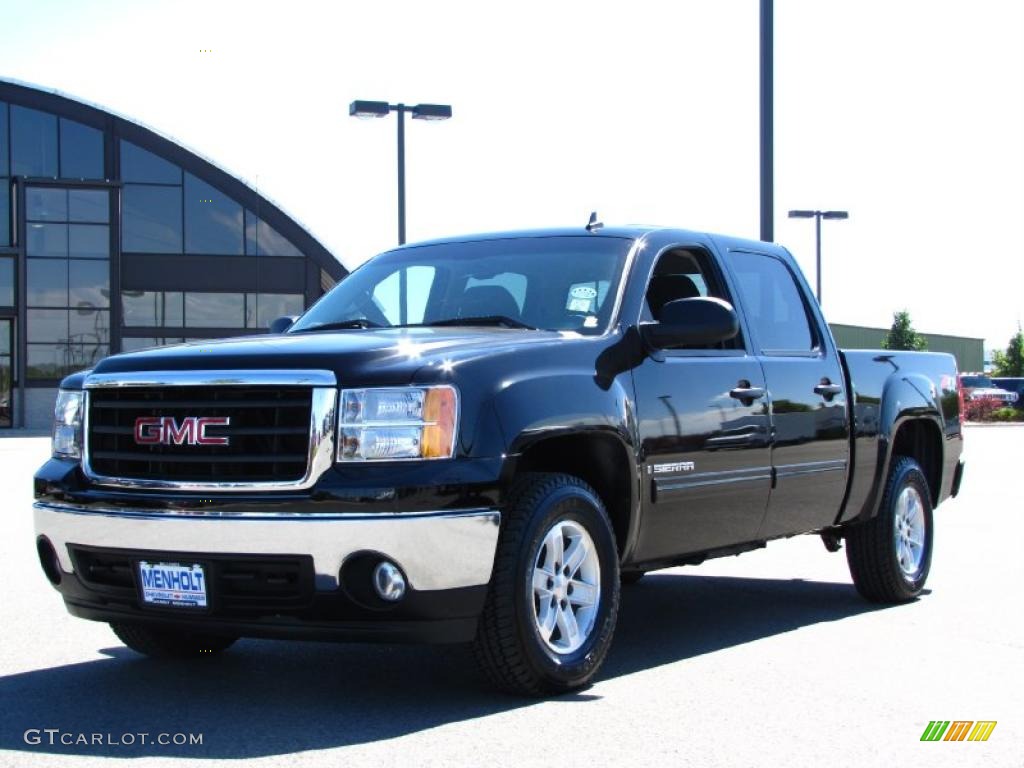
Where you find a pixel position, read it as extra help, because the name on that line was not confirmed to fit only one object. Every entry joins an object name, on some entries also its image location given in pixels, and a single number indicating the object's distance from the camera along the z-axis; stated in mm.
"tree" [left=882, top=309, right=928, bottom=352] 67625
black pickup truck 5520
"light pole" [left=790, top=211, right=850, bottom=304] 39844
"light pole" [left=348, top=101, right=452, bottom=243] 24703
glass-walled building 45188
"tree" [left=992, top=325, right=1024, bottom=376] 81250
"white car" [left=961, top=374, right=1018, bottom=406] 54469
